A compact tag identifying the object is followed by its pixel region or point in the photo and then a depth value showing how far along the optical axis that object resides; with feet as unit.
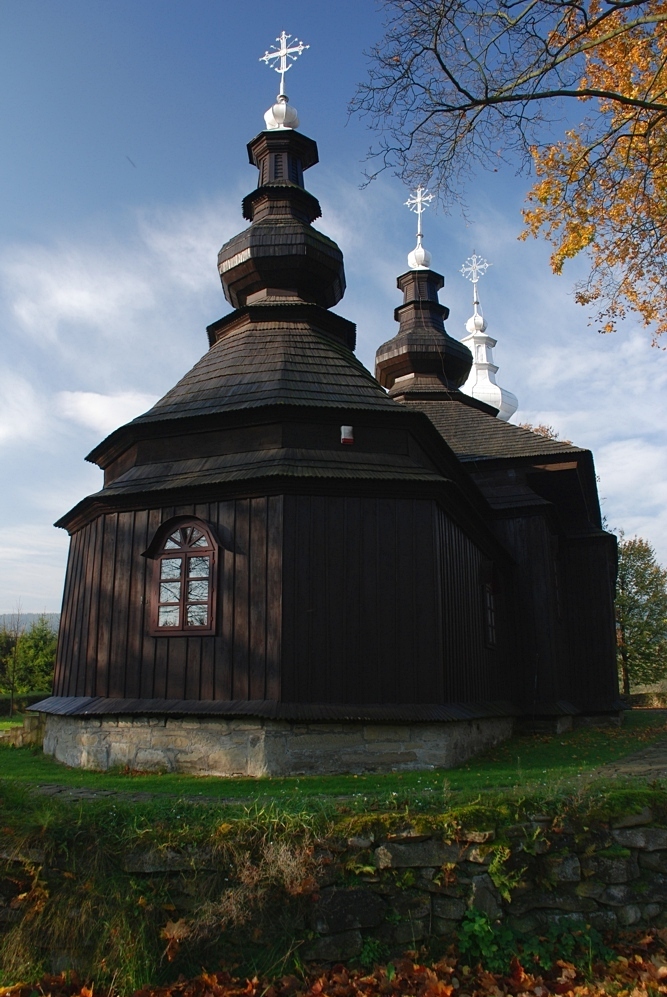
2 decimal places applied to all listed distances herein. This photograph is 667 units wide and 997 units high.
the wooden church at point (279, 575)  31.35
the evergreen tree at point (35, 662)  95.40
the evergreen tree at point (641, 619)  114.11
